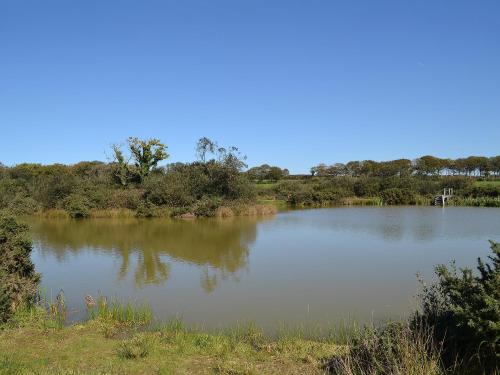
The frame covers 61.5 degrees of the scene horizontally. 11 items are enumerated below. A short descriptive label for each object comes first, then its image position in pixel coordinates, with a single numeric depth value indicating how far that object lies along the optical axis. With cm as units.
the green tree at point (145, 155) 3675
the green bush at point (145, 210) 3120
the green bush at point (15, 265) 775
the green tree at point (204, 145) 3522
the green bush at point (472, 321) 407
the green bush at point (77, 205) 3098
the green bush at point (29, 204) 2903
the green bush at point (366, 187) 4722
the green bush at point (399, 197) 4459
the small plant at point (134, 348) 558
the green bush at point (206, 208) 3095
